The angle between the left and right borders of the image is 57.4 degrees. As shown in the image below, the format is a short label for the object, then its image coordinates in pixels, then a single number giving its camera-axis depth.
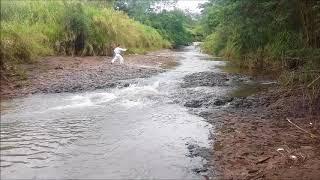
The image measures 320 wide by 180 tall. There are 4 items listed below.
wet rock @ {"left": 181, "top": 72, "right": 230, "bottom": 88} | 10.06
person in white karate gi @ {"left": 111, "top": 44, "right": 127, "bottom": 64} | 13.63
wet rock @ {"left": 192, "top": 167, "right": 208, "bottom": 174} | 4.35
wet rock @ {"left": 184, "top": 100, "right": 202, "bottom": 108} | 7.56
